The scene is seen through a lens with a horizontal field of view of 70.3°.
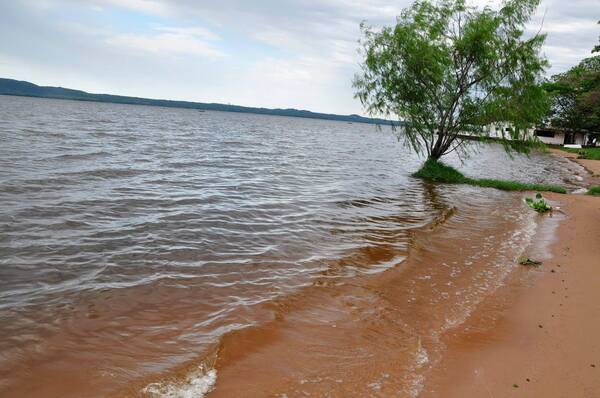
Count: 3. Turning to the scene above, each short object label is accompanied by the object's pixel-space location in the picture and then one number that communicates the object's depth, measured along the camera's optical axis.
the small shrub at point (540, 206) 18.02
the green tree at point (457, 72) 24.50
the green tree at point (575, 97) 63.59
